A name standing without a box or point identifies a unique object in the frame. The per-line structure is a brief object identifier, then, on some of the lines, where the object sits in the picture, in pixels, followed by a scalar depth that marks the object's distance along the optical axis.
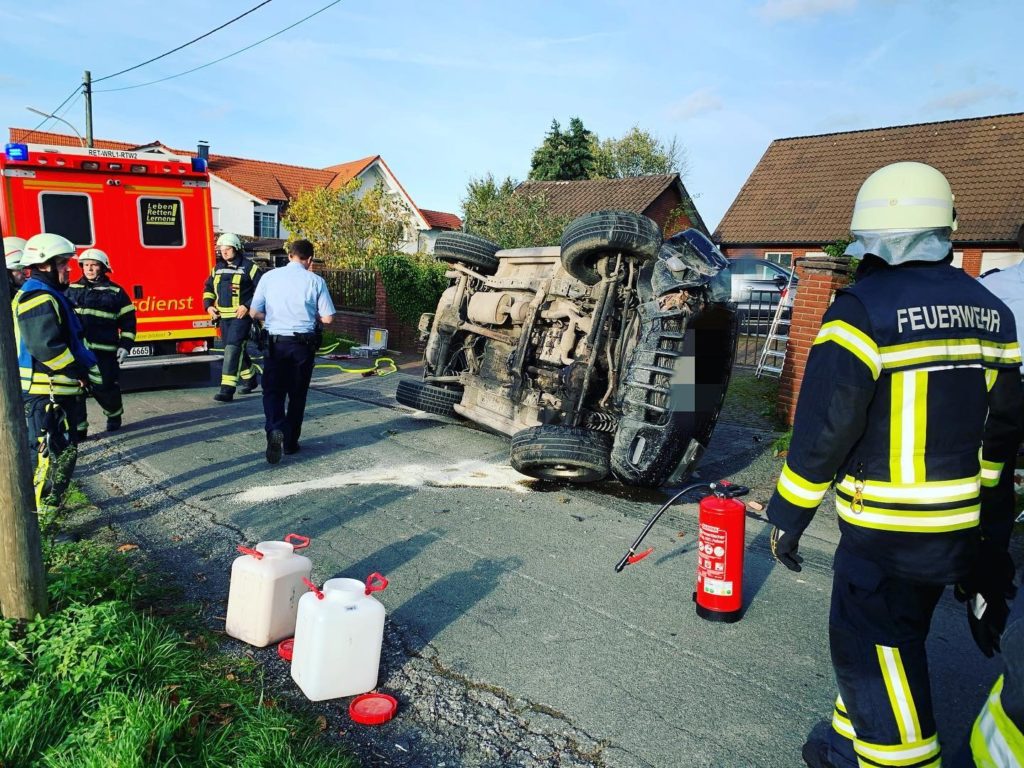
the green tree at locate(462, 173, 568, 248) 17.73
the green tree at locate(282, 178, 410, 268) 25.53
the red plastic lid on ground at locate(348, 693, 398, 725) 2.88
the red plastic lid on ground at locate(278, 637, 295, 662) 3.31
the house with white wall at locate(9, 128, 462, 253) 38.78
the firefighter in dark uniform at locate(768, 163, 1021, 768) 2.22
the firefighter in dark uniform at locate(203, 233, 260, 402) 9.22
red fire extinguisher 3.60
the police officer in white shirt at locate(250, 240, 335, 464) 6.43
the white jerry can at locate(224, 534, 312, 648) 3.35
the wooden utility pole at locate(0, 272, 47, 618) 2.94
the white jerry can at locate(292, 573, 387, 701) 2.97
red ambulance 8.74
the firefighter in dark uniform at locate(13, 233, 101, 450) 4.97
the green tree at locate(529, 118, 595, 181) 40.28
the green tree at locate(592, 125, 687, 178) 48.22
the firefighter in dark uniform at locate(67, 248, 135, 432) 7.04
